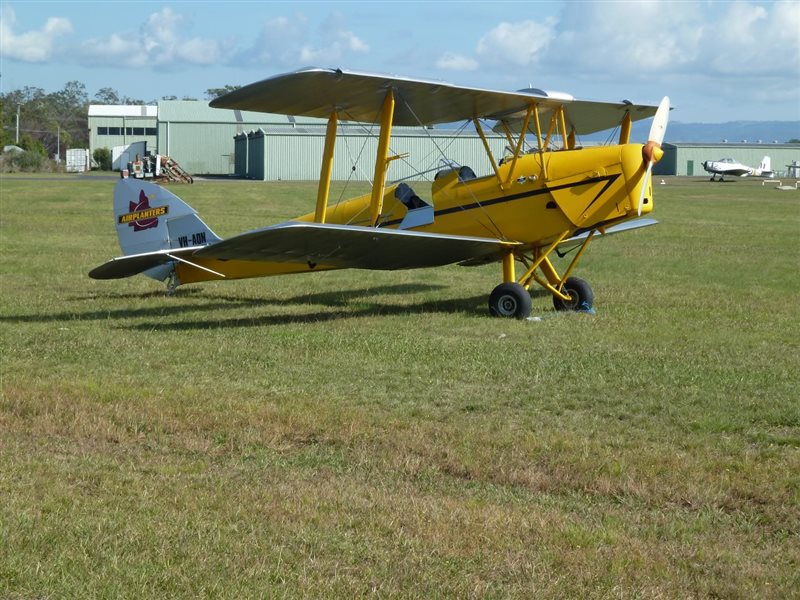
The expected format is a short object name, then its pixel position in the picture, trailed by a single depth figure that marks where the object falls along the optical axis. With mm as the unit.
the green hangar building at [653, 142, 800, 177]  98625
